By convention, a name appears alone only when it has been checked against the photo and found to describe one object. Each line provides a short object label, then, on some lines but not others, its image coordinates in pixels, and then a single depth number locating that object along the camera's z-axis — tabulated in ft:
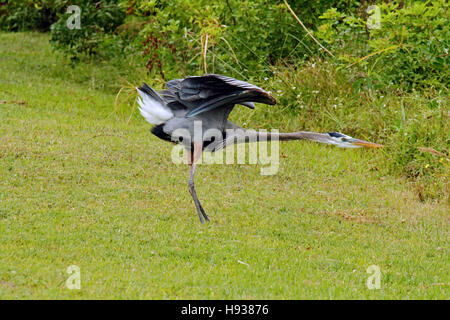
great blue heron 21.03
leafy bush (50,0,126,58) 42.52
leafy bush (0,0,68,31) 55.21
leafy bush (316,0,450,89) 29.71
